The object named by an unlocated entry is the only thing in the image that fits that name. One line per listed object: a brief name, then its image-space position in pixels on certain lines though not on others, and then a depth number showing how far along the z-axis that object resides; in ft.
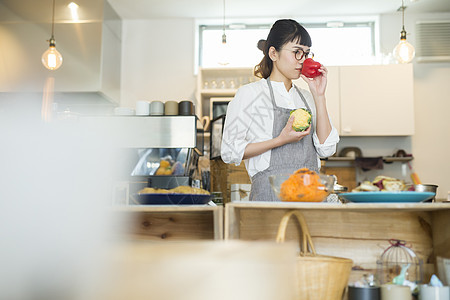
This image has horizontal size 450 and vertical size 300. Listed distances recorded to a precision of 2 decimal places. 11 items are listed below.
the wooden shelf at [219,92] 15.60
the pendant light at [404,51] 13.66
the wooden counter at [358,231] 4.89
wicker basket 3.96
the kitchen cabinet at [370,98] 15.21
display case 9.85
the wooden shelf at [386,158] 15.46
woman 5.87
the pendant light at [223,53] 14.28
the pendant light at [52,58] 12.99
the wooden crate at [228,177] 10.78
